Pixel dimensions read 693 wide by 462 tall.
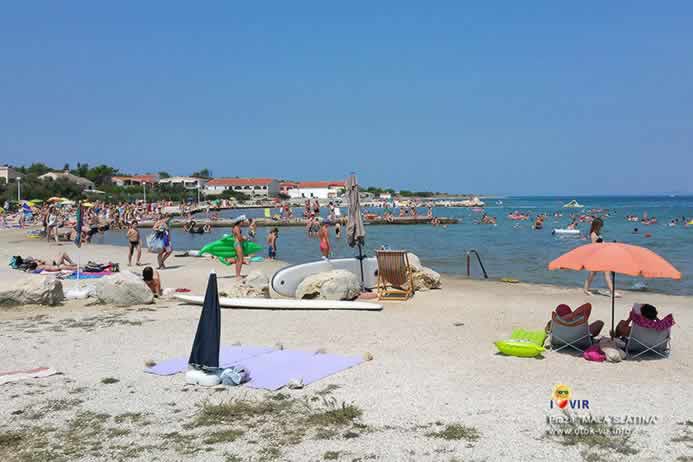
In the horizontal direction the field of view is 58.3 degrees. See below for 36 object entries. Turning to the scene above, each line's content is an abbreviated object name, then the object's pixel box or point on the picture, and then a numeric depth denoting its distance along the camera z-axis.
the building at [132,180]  112.89
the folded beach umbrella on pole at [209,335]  5.83
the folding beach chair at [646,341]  6.97
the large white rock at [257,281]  11.27
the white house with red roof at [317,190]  134.51
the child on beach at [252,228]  24.61
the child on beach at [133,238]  17.19
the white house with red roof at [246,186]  126.31
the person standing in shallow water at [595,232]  11.81
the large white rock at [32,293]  10.48
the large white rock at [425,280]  12.91
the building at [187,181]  124.06
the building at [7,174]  75.54
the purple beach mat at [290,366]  6.12
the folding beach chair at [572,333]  7.16
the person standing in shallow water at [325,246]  14.27
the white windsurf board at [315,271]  11.73
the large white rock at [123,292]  10.77
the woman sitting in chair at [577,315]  7.22
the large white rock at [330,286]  10.97
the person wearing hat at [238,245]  14.55
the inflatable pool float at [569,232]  37.81
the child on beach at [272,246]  20.97
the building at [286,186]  137.25
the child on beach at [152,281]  11.30
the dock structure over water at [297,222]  48.84
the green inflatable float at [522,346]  6.95
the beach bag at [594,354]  6.84
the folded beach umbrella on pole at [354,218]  12.45
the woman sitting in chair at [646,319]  6.95
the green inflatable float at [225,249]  15.97
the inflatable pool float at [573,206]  105.70
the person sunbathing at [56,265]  15.85
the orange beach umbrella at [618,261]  6.81
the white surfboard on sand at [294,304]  10.33
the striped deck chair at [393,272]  11.89
